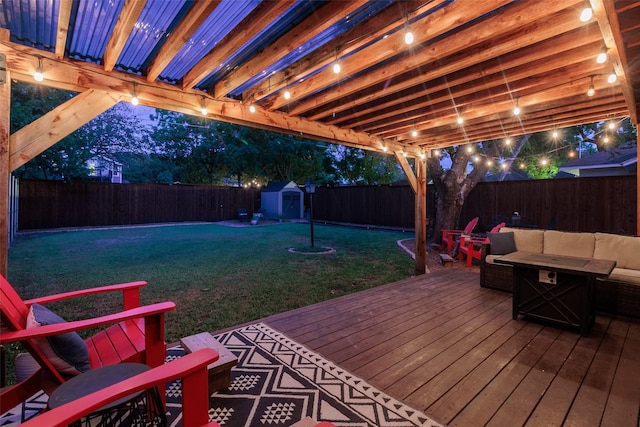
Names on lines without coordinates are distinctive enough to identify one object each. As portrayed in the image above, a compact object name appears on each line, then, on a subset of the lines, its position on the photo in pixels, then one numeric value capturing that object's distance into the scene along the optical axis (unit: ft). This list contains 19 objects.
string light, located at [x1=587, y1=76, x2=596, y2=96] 9.31
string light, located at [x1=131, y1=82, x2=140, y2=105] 8.80
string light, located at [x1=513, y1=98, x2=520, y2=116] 11.27
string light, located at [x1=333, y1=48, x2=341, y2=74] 7.93
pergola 6.22
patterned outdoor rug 5.73
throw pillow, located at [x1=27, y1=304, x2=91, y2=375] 4.77
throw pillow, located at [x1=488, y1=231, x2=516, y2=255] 14.47
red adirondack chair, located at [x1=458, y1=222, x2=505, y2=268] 19.17
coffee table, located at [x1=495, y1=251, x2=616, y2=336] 9.13
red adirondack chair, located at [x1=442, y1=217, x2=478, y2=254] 23.06
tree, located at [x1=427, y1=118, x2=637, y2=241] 24.81
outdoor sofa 10.61
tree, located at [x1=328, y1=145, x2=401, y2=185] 55.06
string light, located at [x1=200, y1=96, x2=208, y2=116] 10.18
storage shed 54.19
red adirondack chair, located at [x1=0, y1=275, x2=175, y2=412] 4.57
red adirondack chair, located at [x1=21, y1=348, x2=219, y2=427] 2.96
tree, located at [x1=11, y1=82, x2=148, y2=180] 33.17
